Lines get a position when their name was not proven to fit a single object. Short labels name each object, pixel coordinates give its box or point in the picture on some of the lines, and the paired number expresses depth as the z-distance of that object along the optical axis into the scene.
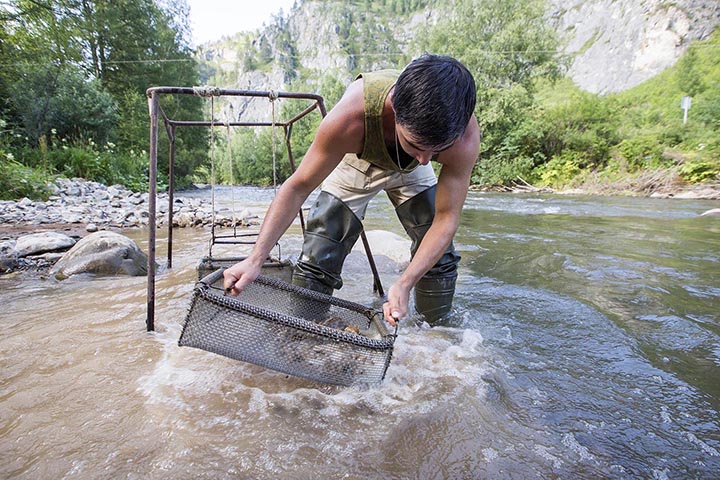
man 1.15
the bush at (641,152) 16.05
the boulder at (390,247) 4.02
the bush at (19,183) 6.96
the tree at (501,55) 20.52
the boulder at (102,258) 3.35
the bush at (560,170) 17.58
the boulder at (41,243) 3.81
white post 18.53
